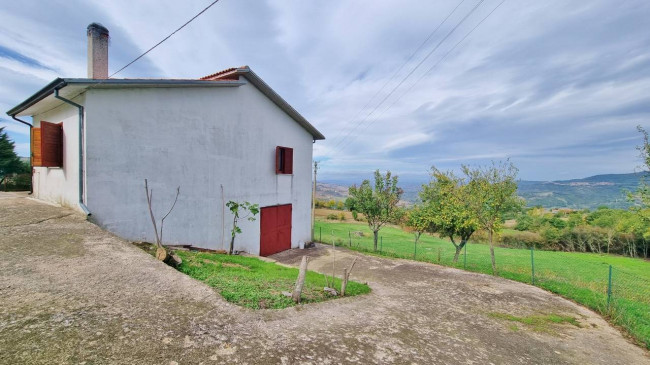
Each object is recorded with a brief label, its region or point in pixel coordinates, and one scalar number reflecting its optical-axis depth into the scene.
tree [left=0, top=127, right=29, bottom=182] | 19.36
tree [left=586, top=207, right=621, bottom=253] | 33.34
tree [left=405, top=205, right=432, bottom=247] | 16.42
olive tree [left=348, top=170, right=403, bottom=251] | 17.41
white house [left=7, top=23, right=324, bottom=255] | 7.62
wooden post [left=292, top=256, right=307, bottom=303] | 5.33
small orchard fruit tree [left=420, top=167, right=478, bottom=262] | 12.02
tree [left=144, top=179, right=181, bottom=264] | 6.39
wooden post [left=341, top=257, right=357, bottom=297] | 6.22
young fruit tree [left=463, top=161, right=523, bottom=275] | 10.38
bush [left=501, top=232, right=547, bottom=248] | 35.97
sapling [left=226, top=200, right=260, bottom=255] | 10.09
